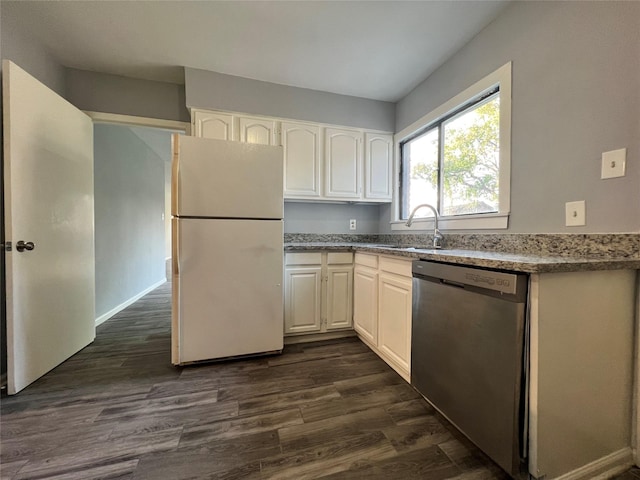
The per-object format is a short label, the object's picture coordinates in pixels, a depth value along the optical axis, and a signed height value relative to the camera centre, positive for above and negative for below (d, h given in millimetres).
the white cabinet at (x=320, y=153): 2471 +864
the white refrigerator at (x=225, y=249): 1867 -122
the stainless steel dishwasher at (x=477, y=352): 981 -521
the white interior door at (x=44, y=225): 1571 +43
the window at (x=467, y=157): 1715 +642
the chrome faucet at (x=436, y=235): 2107 -2
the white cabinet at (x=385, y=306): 1686 -545
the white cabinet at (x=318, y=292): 2322 -533
